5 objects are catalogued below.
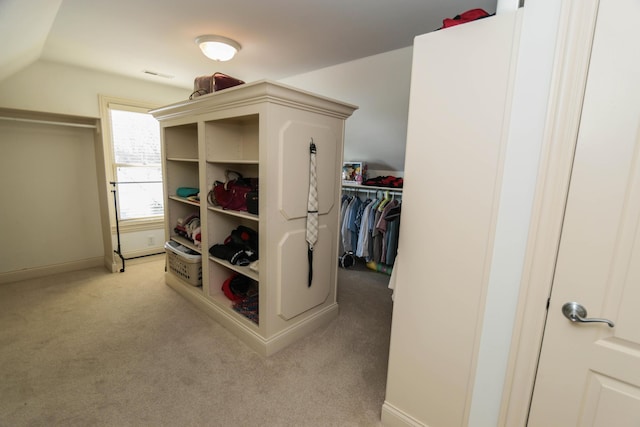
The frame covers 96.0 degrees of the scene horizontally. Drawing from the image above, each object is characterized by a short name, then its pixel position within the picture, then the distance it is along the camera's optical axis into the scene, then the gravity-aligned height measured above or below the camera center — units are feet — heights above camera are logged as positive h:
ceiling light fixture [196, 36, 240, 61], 7.73 +3.32
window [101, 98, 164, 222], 11.87 +0.17
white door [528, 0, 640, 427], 2.97 -0.74
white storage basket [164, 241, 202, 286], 9.52 -3.30
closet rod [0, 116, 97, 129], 9.52 +1.40
